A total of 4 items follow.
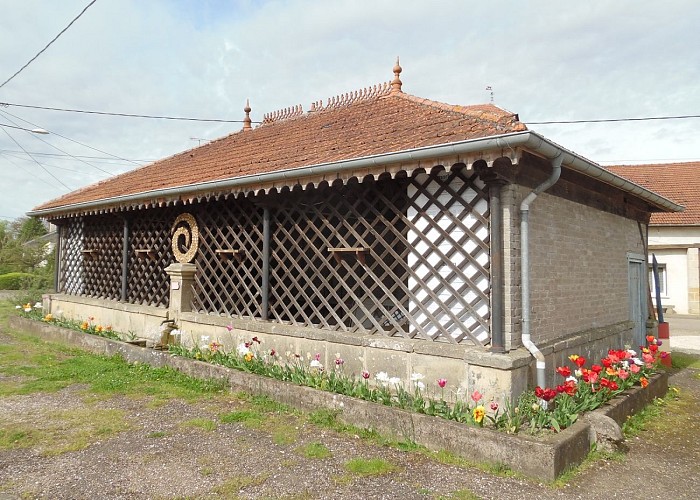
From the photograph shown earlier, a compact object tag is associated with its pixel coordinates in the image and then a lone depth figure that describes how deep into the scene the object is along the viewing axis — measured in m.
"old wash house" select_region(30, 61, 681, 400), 4.84
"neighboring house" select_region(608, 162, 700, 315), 19.00
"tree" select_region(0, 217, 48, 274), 27.50
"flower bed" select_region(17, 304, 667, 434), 4.36
